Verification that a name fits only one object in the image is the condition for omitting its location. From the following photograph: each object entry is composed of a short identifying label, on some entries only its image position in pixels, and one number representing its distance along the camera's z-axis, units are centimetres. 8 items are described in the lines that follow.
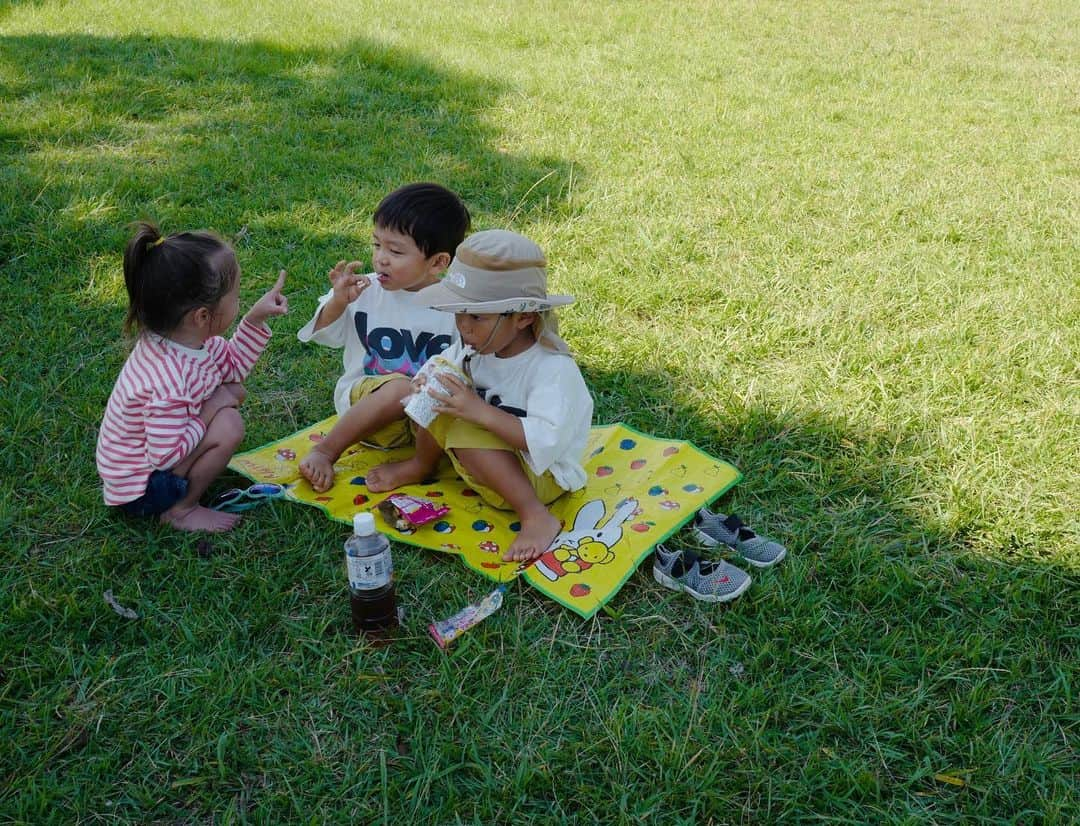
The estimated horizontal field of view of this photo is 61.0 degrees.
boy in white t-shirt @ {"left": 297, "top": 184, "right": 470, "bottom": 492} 327
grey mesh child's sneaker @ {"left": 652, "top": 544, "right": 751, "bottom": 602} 270
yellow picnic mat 284
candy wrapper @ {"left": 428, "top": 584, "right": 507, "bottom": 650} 255
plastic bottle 244
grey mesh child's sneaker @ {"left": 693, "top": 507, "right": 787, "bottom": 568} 288
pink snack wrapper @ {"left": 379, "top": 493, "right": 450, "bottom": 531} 302
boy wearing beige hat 281
